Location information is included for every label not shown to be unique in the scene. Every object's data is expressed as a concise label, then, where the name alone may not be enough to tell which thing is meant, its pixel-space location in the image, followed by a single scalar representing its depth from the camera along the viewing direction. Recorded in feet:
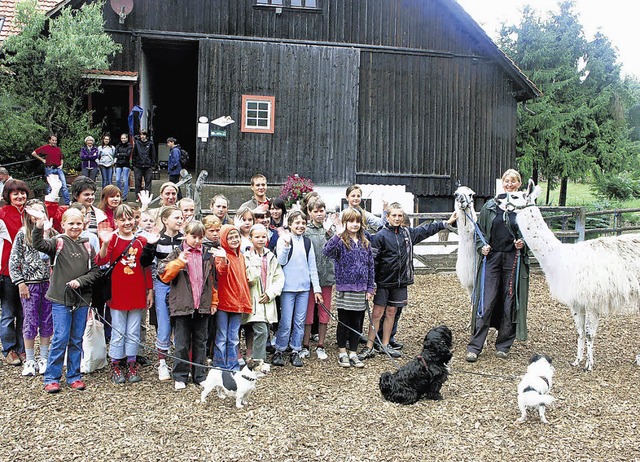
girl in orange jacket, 20.76
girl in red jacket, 20.26
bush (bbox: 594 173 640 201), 98.17
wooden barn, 57.21
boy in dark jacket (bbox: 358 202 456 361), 23.43
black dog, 19.02
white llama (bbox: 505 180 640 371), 22.54
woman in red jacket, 21.72
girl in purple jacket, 22.52
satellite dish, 54.90
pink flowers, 54.70
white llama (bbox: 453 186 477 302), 24.75
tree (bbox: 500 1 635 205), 91.40
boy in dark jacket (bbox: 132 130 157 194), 50.96
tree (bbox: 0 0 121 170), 49.44
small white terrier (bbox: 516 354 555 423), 17.24
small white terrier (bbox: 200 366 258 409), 18.21
